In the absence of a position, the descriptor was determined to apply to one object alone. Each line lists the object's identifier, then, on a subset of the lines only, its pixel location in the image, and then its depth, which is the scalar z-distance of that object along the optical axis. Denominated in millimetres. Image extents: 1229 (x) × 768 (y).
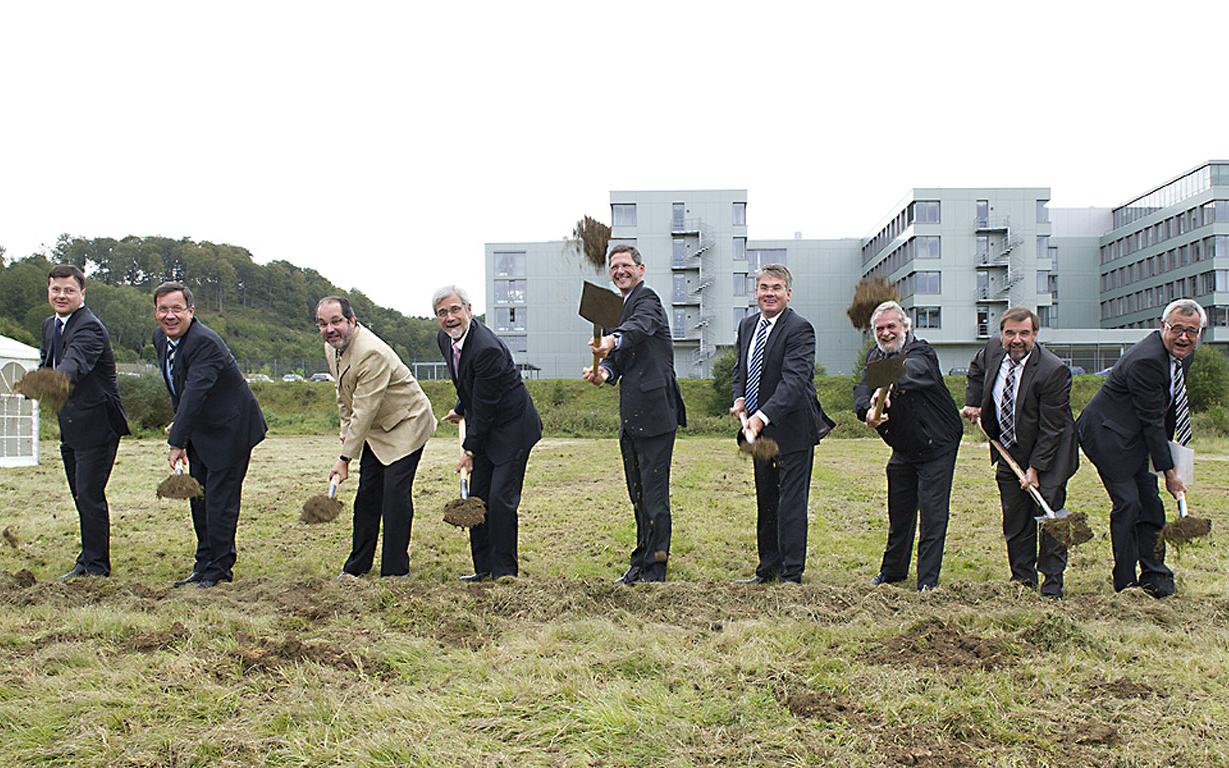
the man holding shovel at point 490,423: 6102
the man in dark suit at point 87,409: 6352
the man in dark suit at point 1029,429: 5598
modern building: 53125
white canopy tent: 15602
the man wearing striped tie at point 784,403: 5891
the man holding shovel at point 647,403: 6078
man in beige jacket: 6176
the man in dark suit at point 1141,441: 5625
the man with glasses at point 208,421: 6070
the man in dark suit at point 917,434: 5895
